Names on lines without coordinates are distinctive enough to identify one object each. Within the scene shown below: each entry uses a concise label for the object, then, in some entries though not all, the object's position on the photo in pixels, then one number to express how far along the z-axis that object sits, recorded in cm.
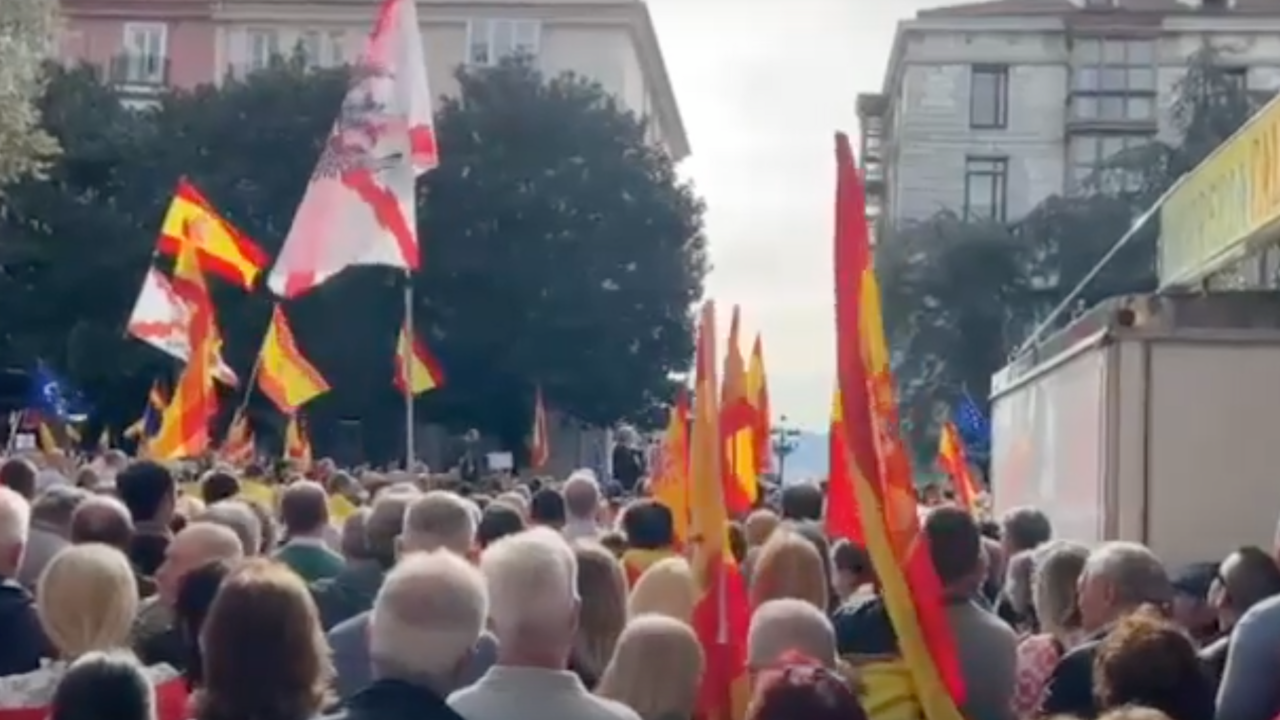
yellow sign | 1329
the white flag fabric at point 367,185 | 1738
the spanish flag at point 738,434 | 1057
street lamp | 4528
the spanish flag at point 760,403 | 1609
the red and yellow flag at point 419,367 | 1777
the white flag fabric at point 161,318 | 2375
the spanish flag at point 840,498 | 932
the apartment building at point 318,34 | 8294
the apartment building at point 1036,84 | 9050
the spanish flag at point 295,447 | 2886
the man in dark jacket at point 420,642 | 551
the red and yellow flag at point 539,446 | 3562
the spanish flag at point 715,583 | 730
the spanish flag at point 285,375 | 2531
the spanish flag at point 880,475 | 670
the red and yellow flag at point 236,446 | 2678
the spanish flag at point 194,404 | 1992
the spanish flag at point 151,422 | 2998
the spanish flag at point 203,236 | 2281
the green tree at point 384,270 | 5659
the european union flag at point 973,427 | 4636
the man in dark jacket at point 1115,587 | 756
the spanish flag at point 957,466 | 2033
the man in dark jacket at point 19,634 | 778
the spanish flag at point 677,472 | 1135
